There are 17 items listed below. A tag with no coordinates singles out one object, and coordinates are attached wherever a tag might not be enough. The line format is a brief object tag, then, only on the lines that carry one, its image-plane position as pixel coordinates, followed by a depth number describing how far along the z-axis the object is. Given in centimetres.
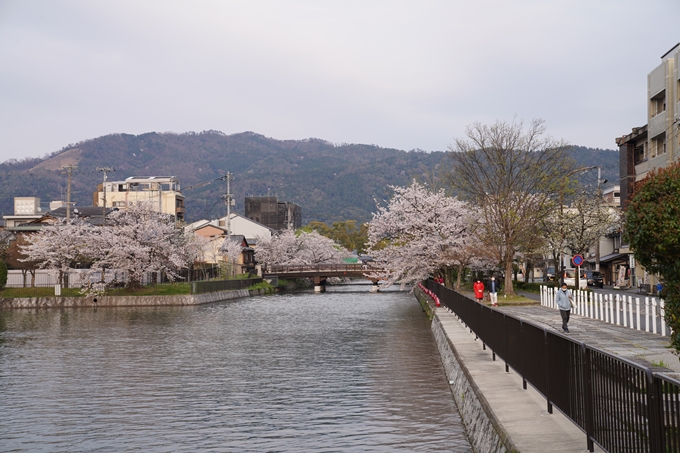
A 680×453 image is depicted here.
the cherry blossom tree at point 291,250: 12688
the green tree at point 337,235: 19325
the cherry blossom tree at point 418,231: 5503
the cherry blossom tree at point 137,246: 6638
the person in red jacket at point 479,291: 4141
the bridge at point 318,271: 9900
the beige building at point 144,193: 14138
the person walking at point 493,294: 3891
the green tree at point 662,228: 1416
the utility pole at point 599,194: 7251
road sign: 4459
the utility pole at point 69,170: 6930
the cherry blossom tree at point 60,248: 6794
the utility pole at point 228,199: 10202
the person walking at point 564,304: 2470
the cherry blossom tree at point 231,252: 10969
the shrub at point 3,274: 6688
